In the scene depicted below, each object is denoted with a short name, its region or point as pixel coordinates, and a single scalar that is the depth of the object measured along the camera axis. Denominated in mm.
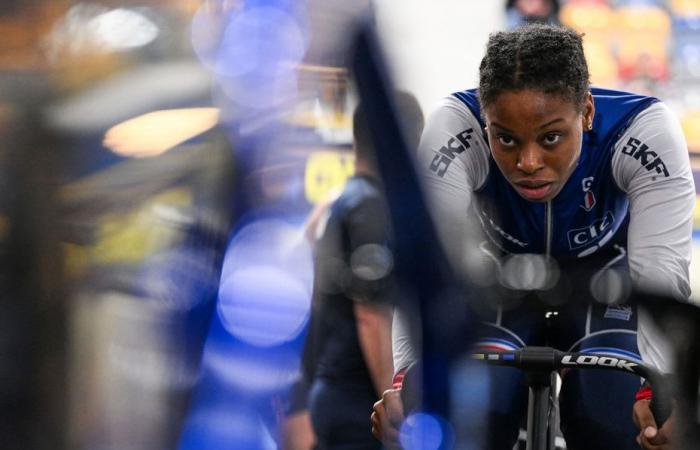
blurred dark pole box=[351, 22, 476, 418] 3725
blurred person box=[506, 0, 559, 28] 7351
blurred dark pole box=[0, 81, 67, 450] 3324
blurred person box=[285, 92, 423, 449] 4467
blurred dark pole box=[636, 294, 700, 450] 3923
